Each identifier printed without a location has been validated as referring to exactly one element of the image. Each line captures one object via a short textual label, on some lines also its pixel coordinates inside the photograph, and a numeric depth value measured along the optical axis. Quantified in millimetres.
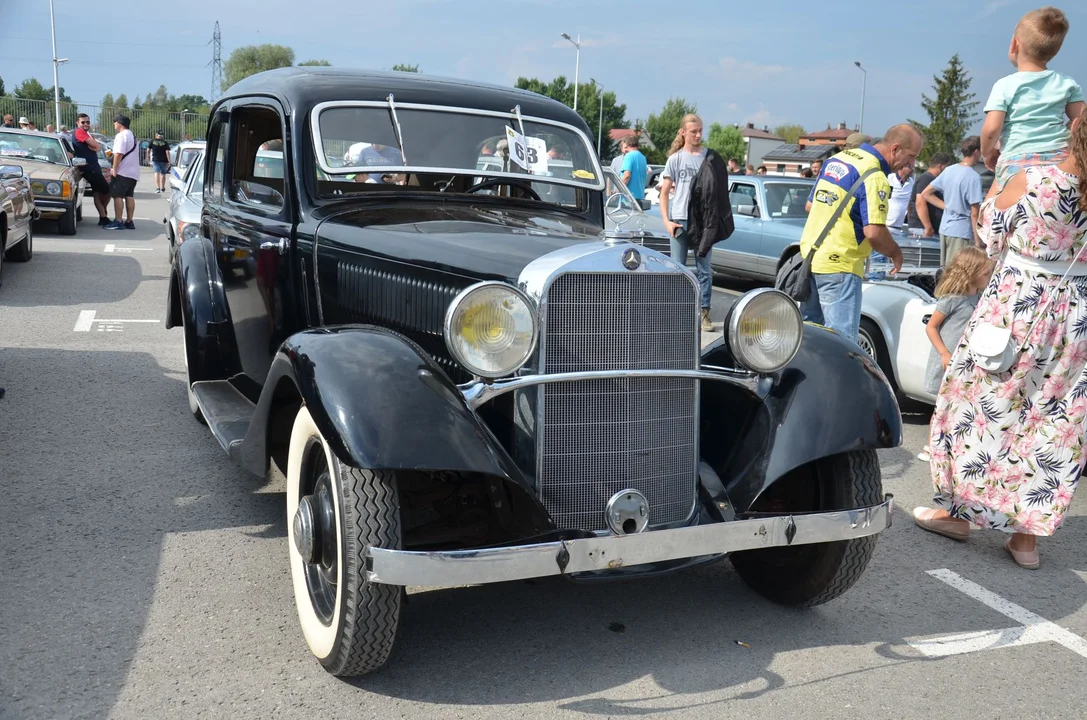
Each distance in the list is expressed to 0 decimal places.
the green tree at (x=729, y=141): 109688
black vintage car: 2643
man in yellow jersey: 5055
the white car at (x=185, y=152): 15125
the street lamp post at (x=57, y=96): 39938
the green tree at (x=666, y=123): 100356
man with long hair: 8086
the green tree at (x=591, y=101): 83625
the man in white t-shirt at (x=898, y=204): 10320
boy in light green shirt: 4539
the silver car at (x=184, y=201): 8654
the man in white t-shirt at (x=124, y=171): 14016
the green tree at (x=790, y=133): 139625
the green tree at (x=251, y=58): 92875
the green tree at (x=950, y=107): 48844
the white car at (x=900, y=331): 5742
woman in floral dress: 3680
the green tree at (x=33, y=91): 78188
